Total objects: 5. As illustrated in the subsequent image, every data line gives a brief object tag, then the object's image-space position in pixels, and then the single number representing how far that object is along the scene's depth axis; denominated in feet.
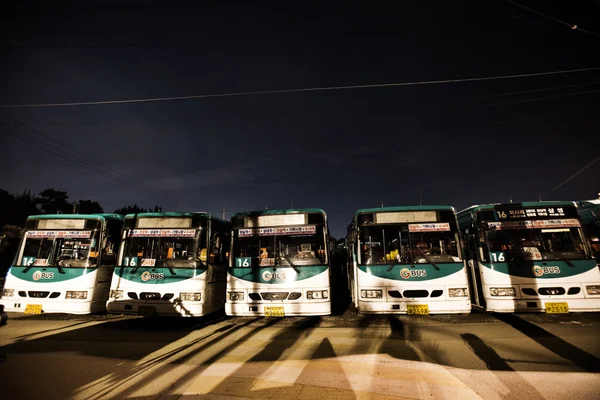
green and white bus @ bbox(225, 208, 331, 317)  22.85
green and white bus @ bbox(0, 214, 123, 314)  24.91
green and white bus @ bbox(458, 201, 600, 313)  21.43
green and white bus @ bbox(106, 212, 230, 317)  23.50
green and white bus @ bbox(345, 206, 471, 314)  21.88
